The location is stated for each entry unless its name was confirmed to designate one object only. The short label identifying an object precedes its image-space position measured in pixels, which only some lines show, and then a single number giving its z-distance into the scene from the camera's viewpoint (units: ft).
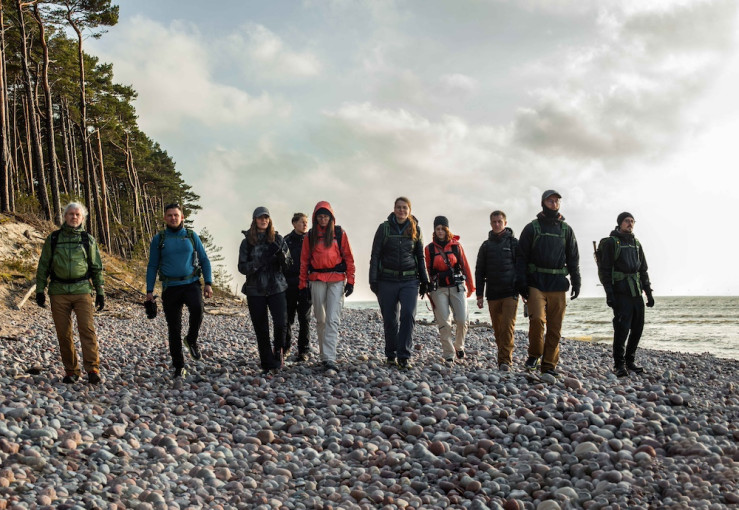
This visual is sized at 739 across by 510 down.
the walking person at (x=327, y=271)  25.04
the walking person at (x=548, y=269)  24.14
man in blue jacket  23.95
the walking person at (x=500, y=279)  26.32
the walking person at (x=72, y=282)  22.57
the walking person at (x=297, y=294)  28.09
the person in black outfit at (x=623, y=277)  27.73
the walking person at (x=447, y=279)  27.73
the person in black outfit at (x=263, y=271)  24.58
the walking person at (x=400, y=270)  25.27
